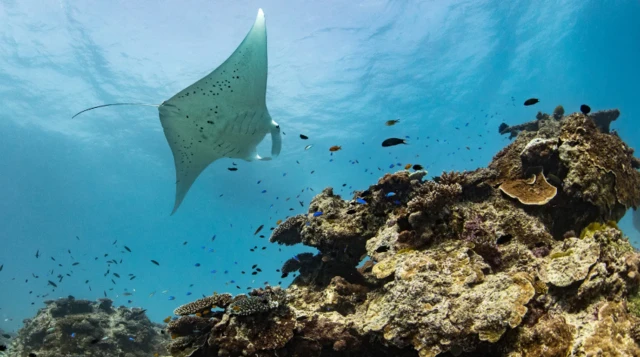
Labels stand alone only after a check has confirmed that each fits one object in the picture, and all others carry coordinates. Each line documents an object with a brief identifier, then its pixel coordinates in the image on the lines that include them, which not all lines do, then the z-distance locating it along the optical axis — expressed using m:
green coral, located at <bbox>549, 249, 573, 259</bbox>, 3.93
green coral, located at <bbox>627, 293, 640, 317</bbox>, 3.53
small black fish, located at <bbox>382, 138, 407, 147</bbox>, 5.73
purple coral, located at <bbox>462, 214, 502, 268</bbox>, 4.54
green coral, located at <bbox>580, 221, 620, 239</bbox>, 4.23
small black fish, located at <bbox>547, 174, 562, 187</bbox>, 5.50
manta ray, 5.22
